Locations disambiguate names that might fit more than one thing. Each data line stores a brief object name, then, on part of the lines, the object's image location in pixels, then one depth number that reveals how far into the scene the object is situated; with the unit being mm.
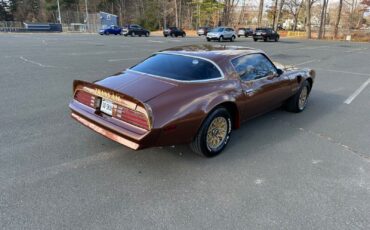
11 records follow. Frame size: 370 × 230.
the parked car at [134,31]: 38425
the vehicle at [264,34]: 32531
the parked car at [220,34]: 30298
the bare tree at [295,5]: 58128
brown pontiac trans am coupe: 3076
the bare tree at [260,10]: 51469
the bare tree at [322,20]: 47206
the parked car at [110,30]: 40938
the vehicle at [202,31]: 45406
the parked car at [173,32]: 38906
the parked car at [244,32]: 42906
